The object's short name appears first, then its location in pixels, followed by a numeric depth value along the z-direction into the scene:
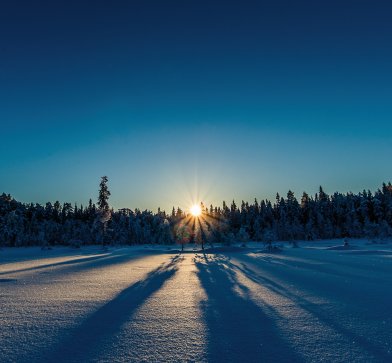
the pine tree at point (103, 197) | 54.12
